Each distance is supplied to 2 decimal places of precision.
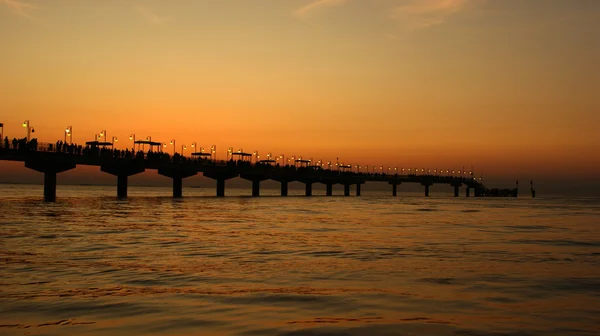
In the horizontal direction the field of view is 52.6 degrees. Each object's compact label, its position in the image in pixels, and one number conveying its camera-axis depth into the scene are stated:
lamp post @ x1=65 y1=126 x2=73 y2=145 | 84.61
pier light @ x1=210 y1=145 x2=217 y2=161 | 138.52
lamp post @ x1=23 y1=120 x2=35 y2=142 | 77.20
